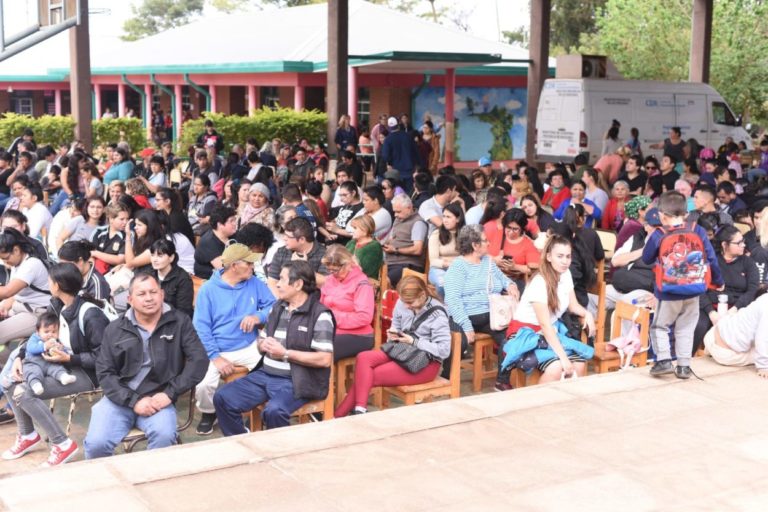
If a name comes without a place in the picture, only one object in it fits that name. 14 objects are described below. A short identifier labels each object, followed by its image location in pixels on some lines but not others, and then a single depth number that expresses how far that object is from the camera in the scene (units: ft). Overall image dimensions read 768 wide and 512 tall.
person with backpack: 21.09
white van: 68.23
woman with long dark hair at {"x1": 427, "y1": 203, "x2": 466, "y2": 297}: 29.17
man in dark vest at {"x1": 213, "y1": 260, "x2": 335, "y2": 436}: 20.12
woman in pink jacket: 23.04
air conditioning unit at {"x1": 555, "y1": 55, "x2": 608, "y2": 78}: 72.49
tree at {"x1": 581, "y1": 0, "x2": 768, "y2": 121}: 117.19
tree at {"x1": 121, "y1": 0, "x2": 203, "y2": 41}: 249.75
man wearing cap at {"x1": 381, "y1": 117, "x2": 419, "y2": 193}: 52.66
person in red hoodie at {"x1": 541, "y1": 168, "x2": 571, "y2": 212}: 41.14
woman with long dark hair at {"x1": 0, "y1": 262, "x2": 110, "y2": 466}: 20.13
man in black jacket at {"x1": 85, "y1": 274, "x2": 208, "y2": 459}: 18.57
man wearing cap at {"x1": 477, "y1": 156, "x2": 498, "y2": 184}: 46.44
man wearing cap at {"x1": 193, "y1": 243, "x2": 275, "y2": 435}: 22.13
